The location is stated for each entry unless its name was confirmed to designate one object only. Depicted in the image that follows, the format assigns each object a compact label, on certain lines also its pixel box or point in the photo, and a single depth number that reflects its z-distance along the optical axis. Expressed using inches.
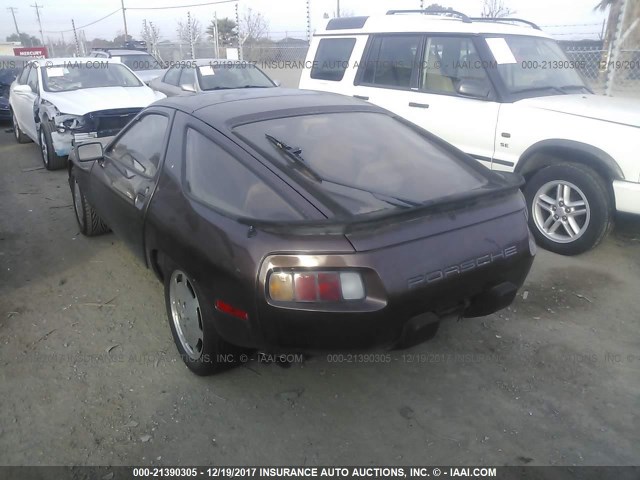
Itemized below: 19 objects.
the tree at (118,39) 1857.8
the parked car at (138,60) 643.5
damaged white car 281.7
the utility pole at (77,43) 1184.7
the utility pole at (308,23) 491.3
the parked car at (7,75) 465.1
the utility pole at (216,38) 704.4
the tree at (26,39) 2611.5
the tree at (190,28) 730.8
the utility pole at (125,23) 1445.5
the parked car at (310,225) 89.0
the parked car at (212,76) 385.7
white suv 173.6
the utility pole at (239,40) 593.1
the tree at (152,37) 944.3
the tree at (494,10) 848.9
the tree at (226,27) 1637.9
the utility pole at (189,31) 727.1
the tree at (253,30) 1003.9
